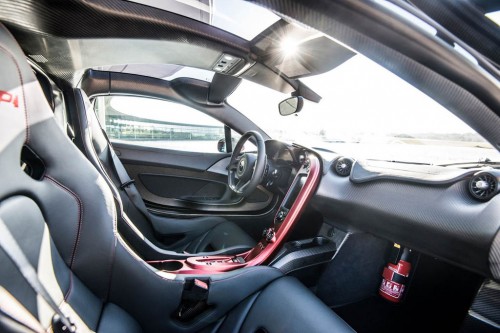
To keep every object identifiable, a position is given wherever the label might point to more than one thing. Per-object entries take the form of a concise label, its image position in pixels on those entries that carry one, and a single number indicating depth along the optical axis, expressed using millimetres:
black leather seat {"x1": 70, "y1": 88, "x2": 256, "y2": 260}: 1385
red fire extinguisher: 1414
